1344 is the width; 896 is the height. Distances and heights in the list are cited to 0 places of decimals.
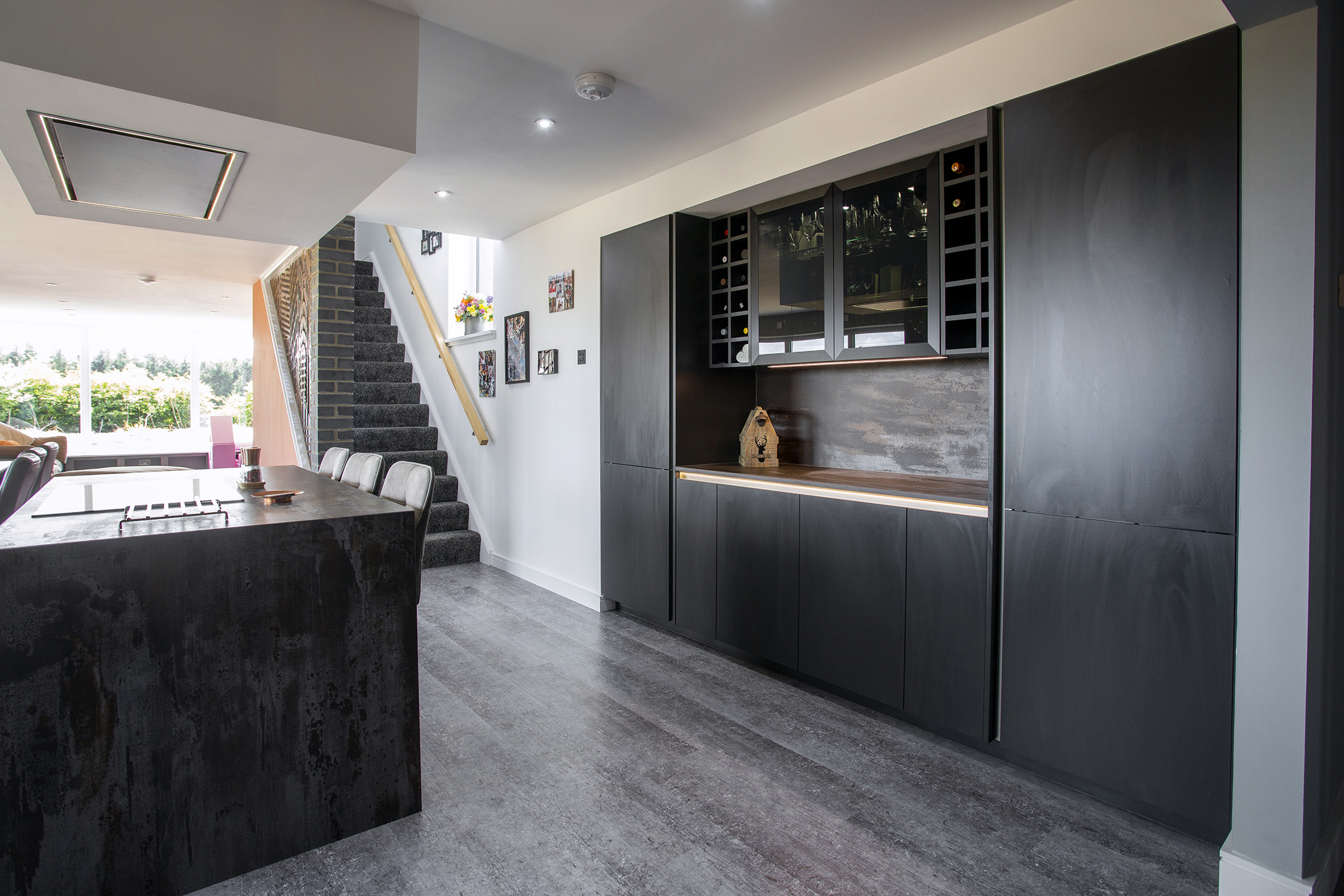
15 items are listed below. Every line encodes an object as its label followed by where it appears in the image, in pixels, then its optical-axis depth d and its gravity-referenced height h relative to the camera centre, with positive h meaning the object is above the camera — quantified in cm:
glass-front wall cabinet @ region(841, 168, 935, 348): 264 +68
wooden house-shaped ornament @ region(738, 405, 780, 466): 363 -4
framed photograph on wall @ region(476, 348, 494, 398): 542 +50
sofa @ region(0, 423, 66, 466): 501 -3
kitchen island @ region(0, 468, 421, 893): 156 -64
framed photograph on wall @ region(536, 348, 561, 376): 462 +50
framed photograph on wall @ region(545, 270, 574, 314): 447 +94
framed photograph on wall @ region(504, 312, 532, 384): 493 +61
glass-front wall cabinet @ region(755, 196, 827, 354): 304 +71
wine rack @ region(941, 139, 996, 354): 245 +66
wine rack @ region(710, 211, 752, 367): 351 +74
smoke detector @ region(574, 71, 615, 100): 267 +136
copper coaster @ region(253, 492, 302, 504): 223 -20
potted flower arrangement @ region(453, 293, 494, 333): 604 +109
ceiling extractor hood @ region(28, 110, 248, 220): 210 +90
